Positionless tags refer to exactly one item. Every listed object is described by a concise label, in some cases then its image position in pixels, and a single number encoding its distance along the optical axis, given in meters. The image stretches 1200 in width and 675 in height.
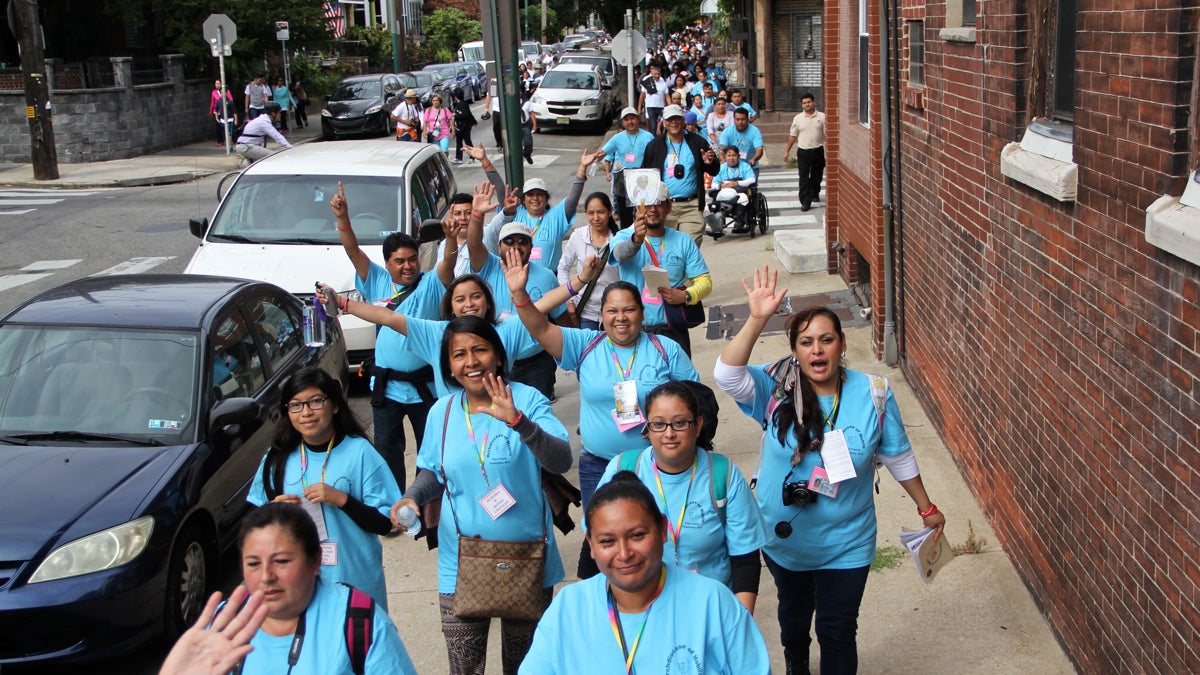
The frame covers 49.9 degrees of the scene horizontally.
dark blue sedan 5.61
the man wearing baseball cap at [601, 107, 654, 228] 14.28
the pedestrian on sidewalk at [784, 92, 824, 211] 18.27
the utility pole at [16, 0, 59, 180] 25.44
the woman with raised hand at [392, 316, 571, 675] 4.77
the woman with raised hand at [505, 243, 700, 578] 5.43
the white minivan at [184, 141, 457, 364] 10.80
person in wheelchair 16.69
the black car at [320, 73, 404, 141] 33.38
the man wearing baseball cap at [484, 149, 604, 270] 9.26
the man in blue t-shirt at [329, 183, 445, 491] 6.97
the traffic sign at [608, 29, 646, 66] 25.81
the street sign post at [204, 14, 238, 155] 28.72
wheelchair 16.82
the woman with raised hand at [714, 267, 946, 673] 4.67
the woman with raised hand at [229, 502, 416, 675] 3.41
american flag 53.88
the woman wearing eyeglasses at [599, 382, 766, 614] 4.20
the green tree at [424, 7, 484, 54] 74.06
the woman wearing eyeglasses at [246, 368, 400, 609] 4.79
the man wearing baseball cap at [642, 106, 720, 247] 12.55
